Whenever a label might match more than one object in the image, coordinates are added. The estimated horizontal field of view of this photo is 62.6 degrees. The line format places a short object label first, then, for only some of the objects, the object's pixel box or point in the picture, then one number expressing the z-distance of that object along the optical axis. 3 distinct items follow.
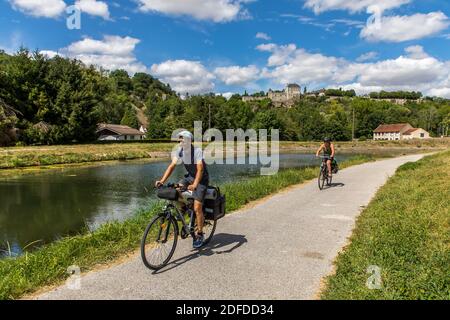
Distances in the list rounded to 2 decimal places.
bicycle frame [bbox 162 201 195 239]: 5.93
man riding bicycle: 6.09
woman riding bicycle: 14.66
